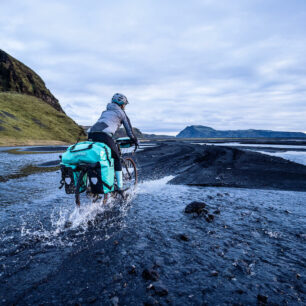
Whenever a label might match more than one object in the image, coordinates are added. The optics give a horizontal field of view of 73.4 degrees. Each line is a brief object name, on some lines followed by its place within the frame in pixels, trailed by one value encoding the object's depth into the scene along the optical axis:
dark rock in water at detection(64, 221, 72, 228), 4.62
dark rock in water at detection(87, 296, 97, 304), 2.38
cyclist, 5.62
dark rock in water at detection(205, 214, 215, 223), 4.89
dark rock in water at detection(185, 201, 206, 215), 5.39
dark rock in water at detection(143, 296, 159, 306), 2.34
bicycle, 4.82
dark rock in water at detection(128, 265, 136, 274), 2.93
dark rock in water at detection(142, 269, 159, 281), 2.79
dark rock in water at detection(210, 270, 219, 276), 2.89
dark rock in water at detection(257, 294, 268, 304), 2.38
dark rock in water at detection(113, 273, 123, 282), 2.78
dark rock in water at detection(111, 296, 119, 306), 2.35
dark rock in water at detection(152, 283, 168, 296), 2.52
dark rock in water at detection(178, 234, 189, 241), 3.96
